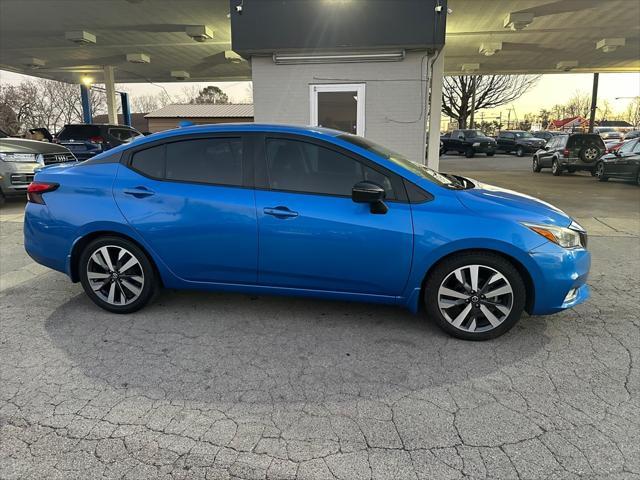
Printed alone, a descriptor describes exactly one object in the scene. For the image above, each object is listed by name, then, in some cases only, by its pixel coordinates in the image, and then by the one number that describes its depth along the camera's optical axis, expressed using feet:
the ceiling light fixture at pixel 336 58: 27.99
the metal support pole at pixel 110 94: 66.28
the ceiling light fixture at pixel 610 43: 47.60
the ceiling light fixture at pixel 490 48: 50.00
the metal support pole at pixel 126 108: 94.04
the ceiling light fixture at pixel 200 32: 42.11
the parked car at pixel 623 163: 44.96
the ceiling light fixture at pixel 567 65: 62.49
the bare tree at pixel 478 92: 133.08
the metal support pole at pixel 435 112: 31.35
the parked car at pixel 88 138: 44.19
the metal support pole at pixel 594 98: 79.20
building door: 29.25
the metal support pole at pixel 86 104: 80.02
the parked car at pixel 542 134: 111.29
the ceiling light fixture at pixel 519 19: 37.22
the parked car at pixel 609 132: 104.10
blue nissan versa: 11.11
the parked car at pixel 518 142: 97.81
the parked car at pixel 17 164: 28.43
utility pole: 130.72
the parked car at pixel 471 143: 94.63
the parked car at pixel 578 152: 54.39
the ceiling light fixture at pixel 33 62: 60.35
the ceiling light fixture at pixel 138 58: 55.98
